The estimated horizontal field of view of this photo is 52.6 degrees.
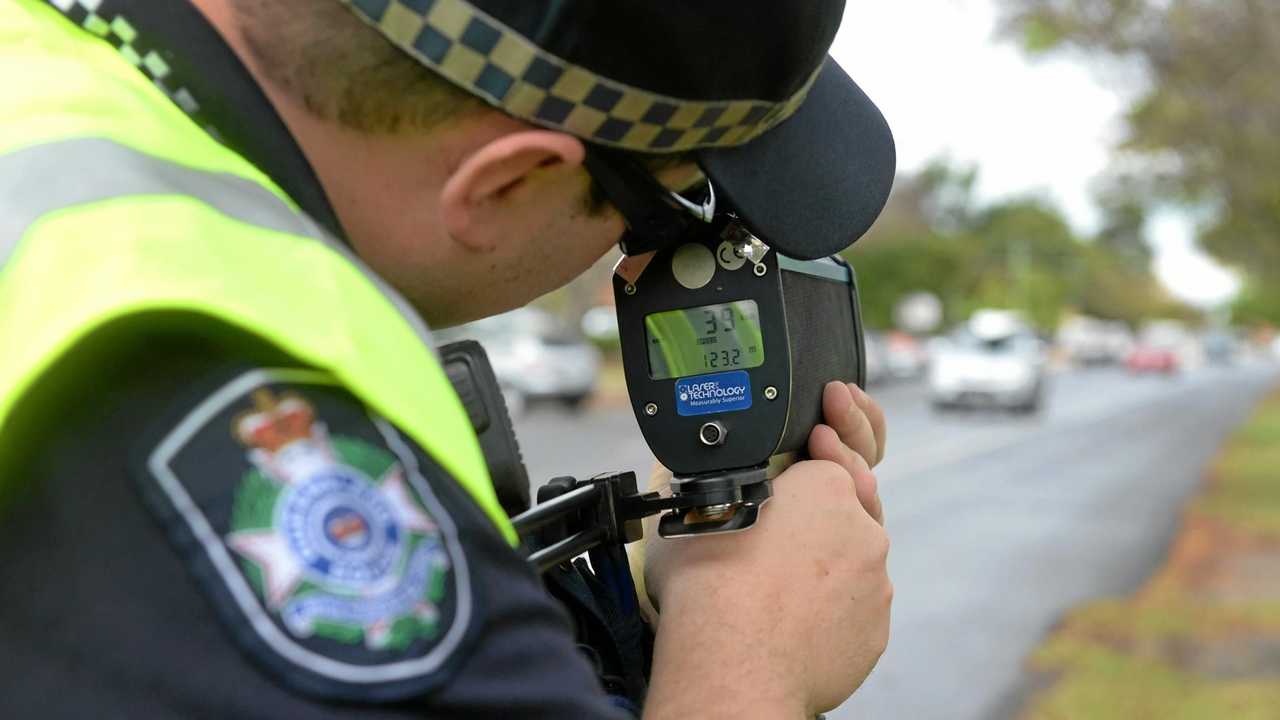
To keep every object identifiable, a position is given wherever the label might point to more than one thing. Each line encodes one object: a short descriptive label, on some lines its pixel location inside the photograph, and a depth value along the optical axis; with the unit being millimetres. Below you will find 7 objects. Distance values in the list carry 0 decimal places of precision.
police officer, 567
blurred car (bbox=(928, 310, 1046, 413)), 21594
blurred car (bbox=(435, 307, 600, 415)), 18828
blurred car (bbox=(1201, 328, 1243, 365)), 59469
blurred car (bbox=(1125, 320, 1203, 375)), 43219
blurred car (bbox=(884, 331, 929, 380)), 31531
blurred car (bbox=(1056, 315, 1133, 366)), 52500
